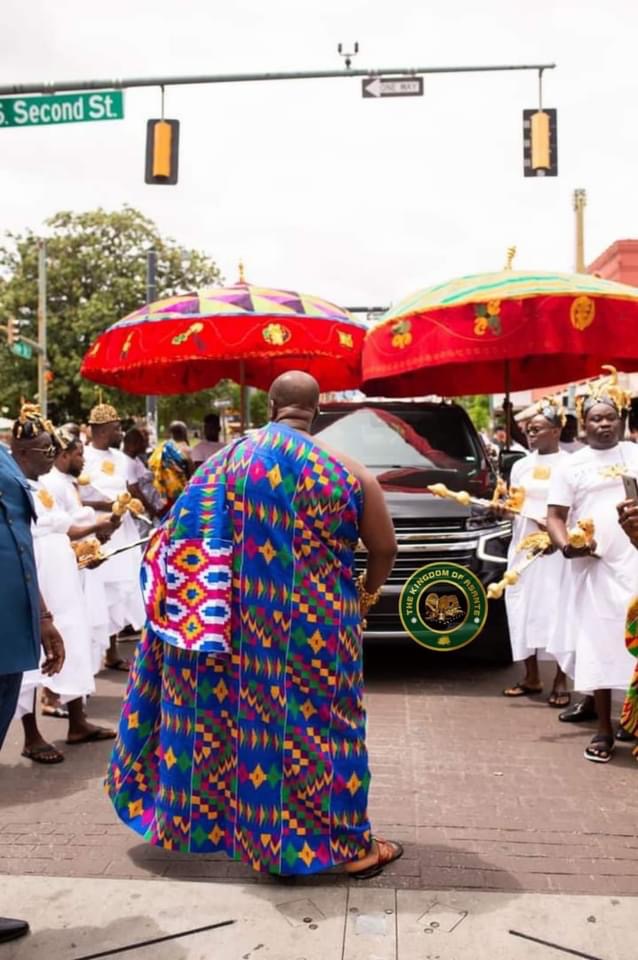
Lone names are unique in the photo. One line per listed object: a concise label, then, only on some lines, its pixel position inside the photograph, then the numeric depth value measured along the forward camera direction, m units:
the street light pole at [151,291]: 18.87
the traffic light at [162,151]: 11.21
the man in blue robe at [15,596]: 3.23
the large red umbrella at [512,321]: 6.59
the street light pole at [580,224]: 25.14
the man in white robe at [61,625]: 5.29
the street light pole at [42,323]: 31.94
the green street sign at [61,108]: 9.90
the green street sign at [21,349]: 27.36
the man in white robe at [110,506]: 7.41
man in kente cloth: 3.45
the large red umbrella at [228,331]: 7.62
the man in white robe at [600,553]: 5.31
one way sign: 10.81
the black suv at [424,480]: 6.89
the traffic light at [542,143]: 11.60
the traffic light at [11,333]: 28.13
